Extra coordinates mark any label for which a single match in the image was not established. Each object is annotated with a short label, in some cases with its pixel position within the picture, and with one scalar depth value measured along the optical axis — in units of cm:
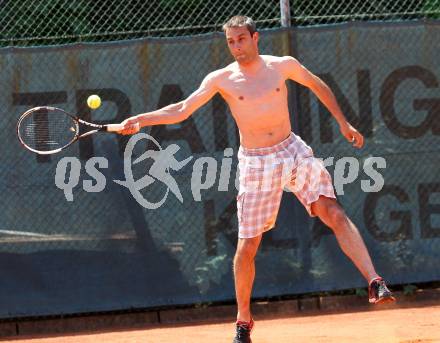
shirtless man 1118
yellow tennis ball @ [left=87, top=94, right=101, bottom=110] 1172
